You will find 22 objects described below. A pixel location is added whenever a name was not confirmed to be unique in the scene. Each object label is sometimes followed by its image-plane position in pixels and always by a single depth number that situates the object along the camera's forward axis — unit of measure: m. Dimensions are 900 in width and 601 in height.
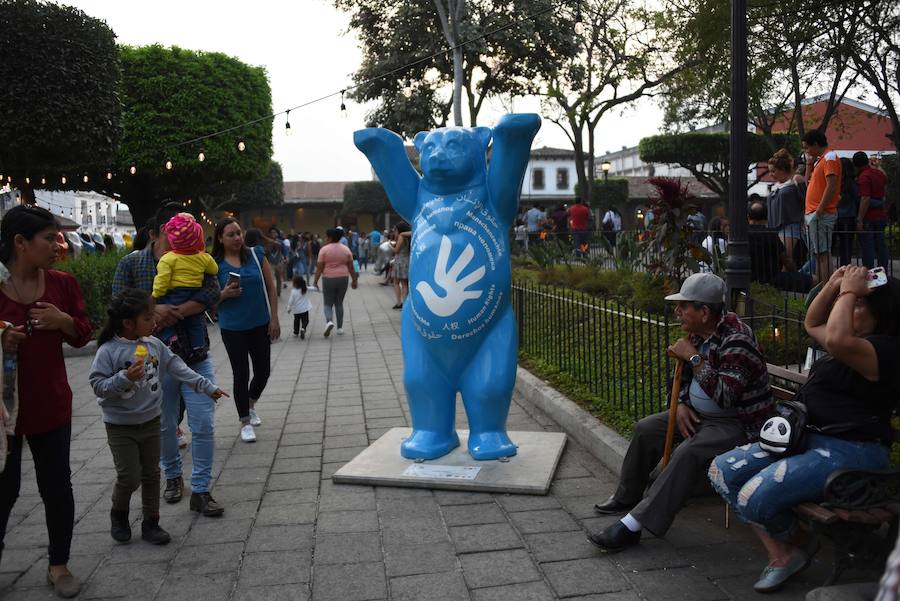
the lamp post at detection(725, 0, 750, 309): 4.79
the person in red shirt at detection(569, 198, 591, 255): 17.91
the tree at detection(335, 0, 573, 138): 21.00
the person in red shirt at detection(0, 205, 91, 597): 3.30
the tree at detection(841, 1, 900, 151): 9.59
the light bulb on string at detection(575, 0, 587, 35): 22.17
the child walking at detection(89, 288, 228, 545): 3.75
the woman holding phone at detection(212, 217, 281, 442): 5.71
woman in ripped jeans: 2.95
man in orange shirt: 7.17
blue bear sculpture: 4.80
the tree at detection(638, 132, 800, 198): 30.06
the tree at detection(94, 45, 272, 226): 21.27
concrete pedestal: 4.54
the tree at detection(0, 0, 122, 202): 11.52
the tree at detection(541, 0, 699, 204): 22.45
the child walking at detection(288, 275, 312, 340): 11.84
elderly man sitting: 3.48
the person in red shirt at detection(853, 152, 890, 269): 8.25
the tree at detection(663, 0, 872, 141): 7.92
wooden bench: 2.85
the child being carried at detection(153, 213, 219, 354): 4.76
